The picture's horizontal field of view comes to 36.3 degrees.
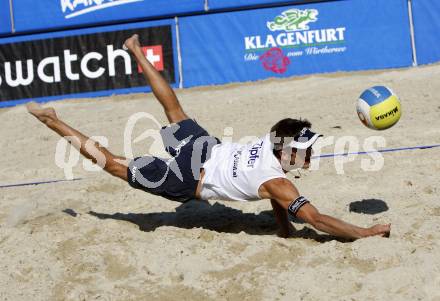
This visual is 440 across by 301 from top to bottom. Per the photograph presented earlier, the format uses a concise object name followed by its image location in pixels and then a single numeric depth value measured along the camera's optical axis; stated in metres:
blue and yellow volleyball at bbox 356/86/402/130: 5.10
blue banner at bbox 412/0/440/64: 11.66
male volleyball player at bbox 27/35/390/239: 4.56
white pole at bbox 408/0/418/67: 11.66
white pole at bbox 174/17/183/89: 12.10
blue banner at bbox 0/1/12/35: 12.25
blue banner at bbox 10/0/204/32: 12.12
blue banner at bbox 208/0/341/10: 11.85
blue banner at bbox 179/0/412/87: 11.69
